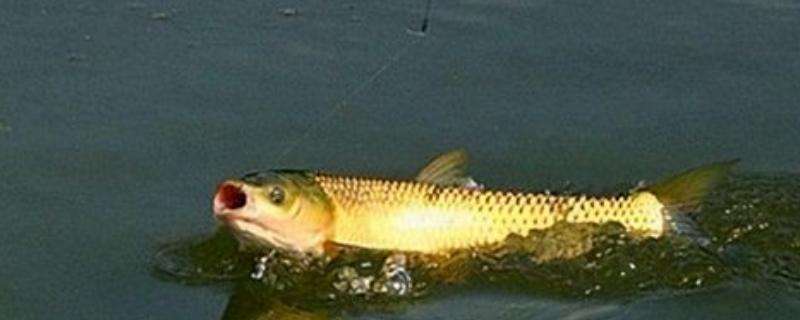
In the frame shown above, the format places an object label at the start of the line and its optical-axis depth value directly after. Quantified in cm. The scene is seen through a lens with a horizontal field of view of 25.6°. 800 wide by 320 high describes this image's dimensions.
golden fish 505
